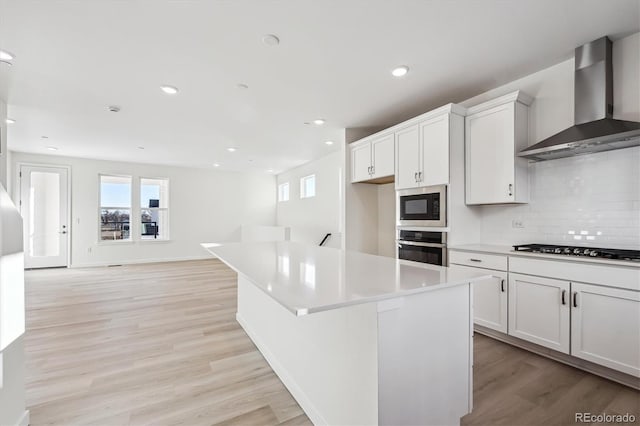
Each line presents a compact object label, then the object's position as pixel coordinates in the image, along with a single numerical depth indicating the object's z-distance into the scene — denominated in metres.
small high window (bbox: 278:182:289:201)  8.09
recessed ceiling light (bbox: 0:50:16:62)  2.22
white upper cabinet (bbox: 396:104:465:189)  2.89
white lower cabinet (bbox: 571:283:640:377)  1.83
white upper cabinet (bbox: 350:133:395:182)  3.57
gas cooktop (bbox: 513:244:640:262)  1.90
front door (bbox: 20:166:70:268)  5.91
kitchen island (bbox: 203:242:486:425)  1.15
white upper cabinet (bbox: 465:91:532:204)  2.60
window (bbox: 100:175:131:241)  6.78
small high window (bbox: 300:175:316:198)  6.62
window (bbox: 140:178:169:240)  7.17
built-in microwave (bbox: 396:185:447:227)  2.94
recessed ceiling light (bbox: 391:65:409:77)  2.51
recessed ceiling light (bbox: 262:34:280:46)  2.07
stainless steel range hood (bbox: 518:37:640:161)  2.05
